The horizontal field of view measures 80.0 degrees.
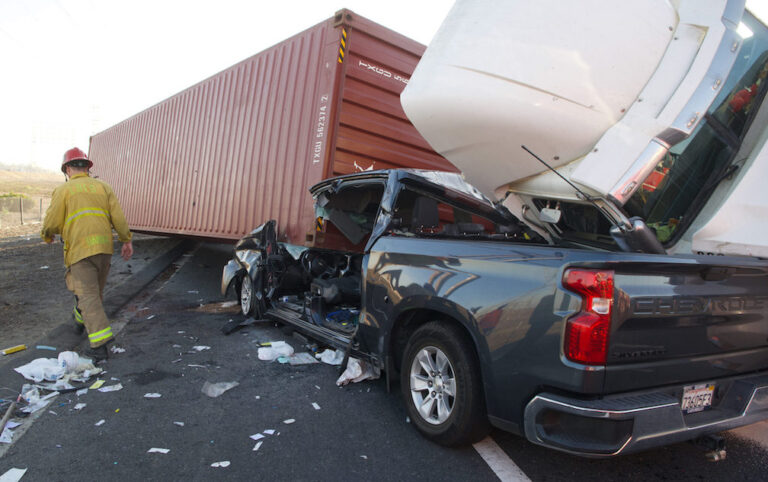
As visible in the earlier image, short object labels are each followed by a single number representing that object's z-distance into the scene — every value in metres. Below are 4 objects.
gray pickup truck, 1.98
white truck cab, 2.80
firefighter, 4.17
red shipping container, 5.82
